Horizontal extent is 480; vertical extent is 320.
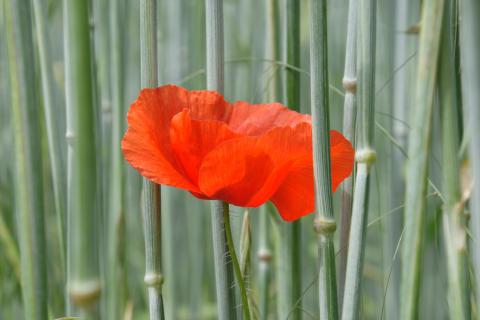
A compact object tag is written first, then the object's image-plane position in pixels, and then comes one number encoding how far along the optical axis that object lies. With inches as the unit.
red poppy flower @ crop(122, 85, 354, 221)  28.8
